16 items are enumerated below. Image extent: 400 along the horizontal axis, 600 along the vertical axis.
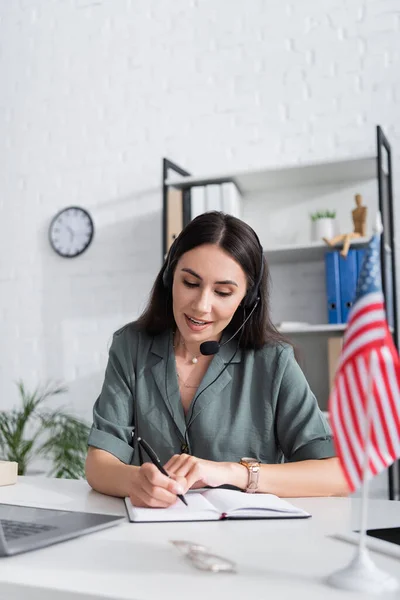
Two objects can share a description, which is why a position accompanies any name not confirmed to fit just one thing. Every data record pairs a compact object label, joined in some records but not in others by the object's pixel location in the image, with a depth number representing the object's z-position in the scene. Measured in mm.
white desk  651
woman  1481
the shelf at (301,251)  2670
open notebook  992
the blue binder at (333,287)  2627
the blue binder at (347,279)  2598
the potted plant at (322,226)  2736
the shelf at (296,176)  2732
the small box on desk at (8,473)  1378
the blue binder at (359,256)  2580
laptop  788
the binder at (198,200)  2873
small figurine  2617
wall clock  3419
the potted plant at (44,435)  2967
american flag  698
